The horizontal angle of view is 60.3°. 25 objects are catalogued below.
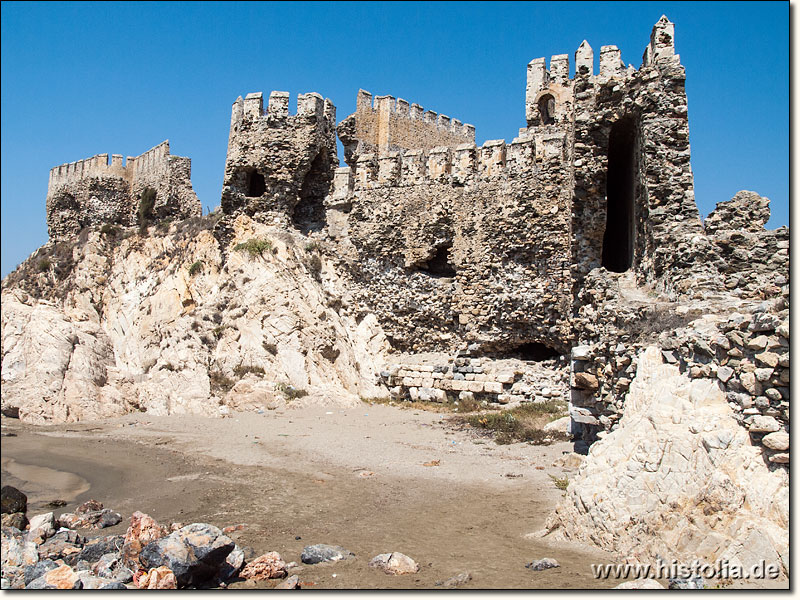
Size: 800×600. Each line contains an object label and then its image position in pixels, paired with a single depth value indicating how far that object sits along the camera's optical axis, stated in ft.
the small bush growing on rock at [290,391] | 49.03
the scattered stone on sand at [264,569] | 17.79
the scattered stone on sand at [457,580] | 16.29
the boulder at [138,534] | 19.07
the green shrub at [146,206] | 75.77
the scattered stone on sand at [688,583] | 14.52
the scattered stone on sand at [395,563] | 17.60
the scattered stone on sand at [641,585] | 14.60
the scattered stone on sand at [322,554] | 18.74
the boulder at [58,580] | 16.84
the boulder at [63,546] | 20.02
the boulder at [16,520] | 23.07
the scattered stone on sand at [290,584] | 16.76
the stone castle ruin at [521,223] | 25.31
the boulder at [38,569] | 18.03
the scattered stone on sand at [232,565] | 17.71
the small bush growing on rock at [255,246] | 57.60
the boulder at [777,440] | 15.92
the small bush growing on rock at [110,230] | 76.13
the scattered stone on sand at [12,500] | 23.75
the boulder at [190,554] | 17.19
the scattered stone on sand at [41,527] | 21.40
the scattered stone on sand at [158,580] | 16.71
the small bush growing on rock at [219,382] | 49.60
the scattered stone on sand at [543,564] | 16.80
